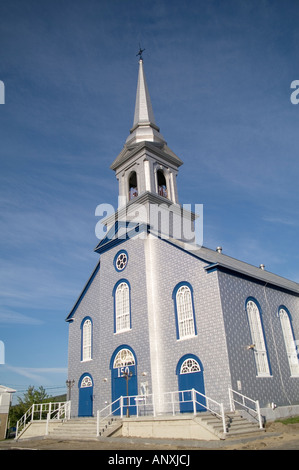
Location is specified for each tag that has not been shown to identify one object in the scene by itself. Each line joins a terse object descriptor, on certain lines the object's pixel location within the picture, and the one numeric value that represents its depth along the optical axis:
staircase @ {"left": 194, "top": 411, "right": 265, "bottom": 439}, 13.44
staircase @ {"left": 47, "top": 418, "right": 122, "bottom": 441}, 16.58
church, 18.44
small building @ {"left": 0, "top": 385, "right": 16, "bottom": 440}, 35.57
